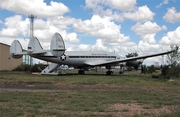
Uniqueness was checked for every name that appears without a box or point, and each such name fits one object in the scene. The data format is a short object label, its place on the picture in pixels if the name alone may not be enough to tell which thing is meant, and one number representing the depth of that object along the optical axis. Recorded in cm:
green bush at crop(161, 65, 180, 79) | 3077
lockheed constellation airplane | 3359
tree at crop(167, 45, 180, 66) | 3638
